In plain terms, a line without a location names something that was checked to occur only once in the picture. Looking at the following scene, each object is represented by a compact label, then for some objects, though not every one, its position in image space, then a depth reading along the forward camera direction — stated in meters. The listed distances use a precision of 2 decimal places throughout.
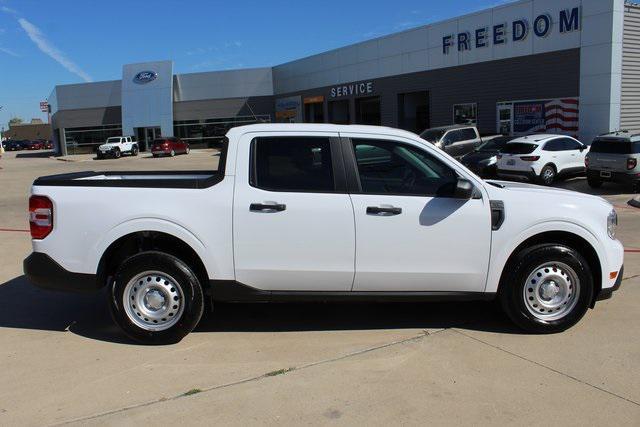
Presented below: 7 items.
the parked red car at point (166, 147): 46.34
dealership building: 23.05
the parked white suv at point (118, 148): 48.12
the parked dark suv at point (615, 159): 14.55
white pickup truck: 4.65
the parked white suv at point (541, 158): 16.75
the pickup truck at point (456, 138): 21.02
